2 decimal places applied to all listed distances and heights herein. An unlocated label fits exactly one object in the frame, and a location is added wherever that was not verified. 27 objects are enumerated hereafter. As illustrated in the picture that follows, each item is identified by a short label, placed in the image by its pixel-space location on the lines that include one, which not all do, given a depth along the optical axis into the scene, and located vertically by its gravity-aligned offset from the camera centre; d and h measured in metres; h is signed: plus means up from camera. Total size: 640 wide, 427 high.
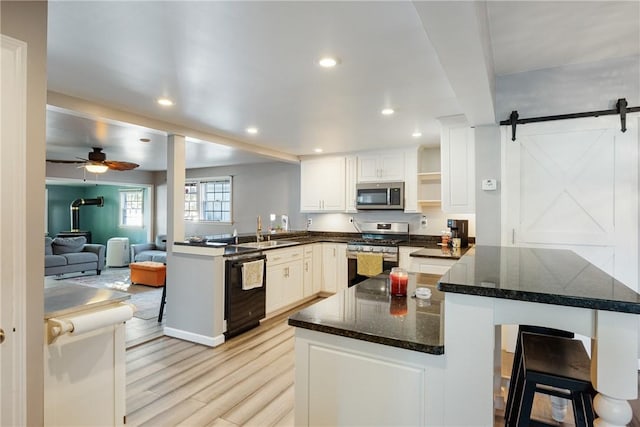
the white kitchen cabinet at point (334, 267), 5.23 -0.86
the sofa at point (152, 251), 6.84 -0.85
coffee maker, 4.32 -0.20
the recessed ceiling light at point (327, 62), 2.14 +1.00
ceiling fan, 4.52 +0.68
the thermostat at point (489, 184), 2.93 +0.27
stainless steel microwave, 4.90 +0.28
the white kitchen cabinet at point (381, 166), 4.98 +0.73
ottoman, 6.05 -1.12
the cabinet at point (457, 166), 3.56 +0.53
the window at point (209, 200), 7.18 +0.31
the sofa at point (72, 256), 6.56 -0.90
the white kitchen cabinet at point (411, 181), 4.85 +0.48
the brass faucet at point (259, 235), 4.73 -0.32
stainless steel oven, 4.73 -0.44
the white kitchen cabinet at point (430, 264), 3.70 -0.58
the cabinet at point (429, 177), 4.95 +0.55
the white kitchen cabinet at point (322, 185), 5.47 +0.50
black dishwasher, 3.59 -1.01
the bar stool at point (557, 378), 1.30 -0.65
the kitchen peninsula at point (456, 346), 1.00 -0.48
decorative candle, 1.85 -0.40
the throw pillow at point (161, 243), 7.65 -0.69
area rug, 4.66 -1.37
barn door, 2.53 +0.20
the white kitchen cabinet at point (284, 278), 4.30 -0.90
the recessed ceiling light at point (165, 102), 2.88 +1.00
